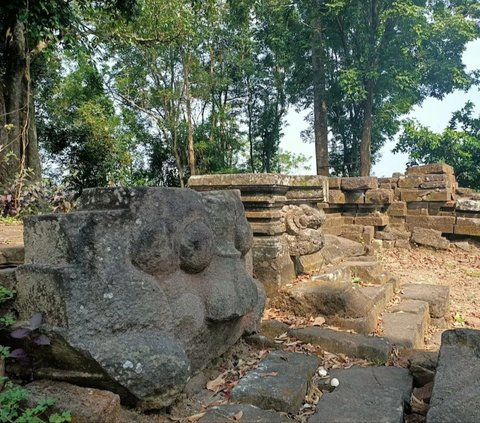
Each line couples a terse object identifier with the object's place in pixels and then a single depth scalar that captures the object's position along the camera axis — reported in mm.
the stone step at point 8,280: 1748
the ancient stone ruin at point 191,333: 1505
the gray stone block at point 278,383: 1796
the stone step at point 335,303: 3036
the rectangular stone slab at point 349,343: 2518
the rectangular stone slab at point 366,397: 1691
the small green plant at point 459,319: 4043
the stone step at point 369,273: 4051
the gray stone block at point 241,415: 1624
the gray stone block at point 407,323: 2930
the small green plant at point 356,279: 4010
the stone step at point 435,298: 3977
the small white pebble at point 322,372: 2213
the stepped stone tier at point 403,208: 6781
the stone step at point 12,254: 2121
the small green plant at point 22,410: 1337
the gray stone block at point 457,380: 1478
